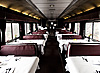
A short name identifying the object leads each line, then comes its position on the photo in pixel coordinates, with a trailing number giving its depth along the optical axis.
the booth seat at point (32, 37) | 3.96
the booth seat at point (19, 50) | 2.12
